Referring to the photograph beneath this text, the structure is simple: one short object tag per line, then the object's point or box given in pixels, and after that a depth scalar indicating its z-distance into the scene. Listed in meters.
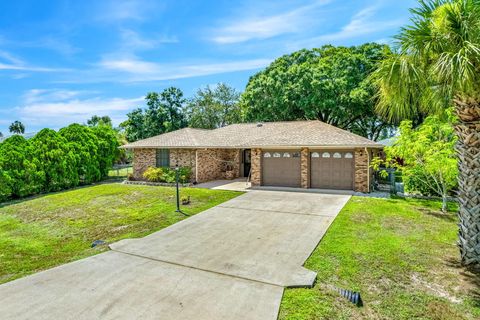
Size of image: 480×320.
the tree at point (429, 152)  10.30
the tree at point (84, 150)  19.64
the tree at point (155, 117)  35.66
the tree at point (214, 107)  38.81
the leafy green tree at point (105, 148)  21.94
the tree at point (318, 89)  23.28
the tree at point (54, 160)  17.11
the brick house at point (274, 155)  14.55
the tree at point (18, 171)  15.00
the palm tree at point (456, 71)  4.97
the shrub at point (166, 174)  17.89
